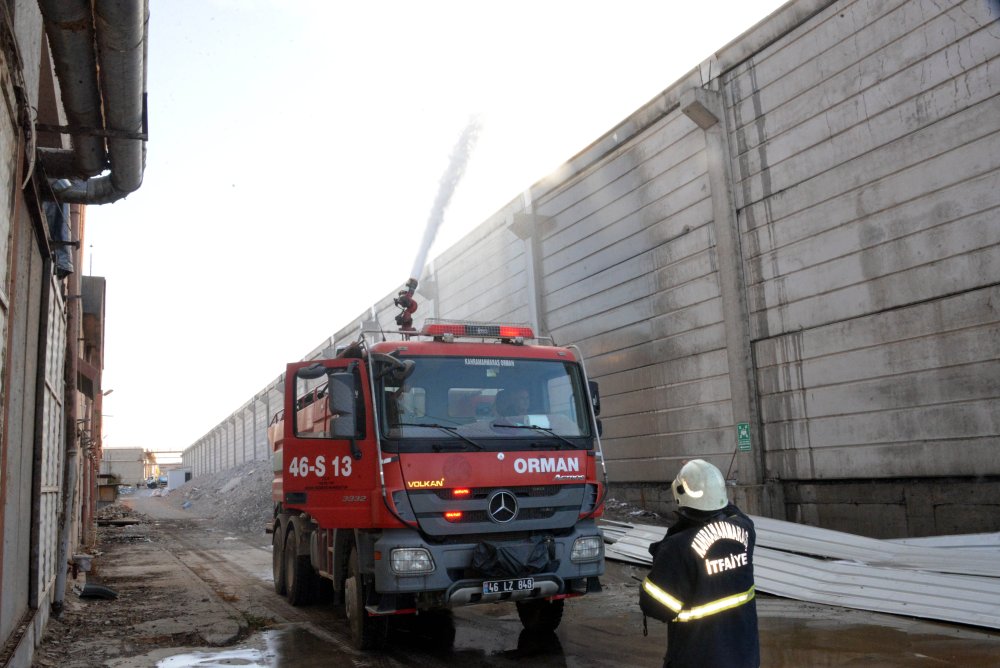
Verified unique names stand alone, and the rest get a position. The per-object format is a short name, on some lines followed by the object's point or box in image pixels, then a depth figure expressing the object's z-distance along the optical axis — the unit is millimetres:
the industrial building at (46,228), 5160
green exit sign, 12867
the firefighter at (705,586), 2910
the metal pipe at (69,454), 8445
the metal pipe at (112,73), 5395
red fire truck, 6176
